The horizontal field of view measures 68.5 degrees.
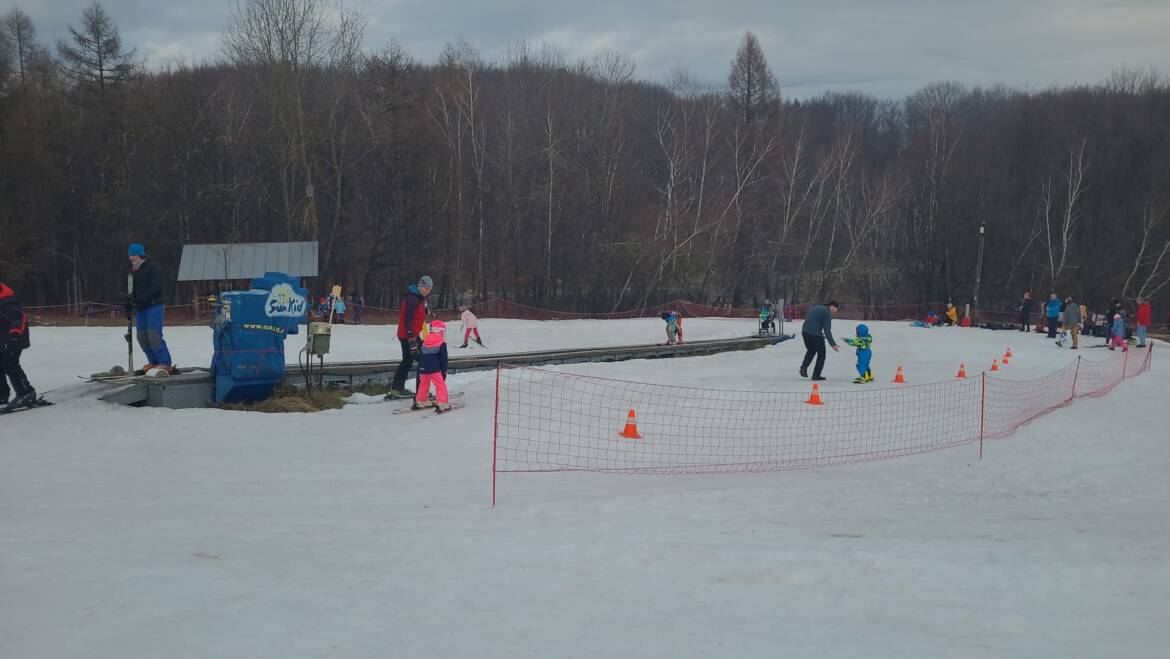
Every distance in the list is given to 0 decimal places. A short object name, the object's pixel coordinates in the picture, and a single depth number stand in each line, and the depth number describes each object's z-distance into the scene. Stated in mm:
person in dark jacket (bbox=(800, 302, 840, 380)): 18156
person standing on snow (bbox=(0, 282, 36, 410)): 11477
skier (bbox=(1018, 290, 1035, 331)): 36125
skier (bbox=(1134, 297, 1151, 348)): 29719
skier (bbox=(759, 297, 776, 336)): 29875
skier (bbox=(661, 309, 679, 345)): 25172
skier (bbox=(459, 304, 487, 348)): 25594
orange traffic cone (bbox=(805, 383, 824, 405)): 15391
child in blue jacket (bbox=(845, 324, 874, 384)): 17969
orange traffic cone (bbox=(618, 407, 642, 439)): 12305
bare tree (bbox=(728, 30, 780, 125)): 61281
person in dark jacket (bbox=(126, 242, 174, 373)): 12383
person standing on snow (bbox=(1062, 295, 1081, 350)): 28125
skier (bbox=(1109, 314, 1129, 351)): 27791
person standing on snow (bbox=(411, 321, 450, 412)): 13047
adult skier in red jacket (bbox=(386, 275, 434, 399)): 14039
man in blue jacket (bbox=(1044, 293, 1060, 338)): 32000
